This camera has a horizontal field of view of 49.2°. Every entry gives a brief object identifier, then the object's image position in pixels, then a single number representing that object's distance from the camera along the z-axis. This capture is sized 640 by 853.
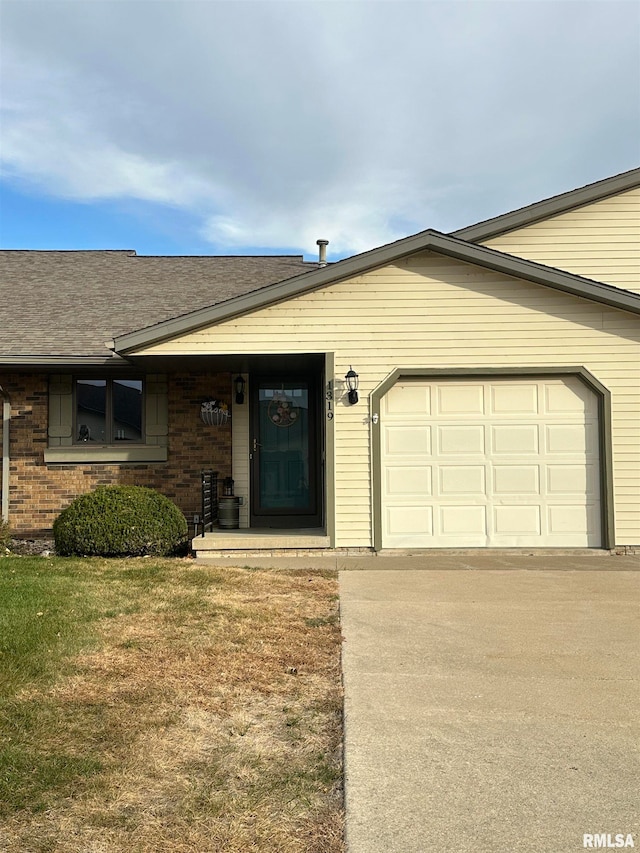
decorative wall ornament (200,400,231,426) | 11.21
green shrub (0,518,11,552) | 10.40
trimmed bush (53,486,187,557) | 9.34
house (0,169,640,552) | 9.48
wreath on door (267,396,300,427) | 11.45
